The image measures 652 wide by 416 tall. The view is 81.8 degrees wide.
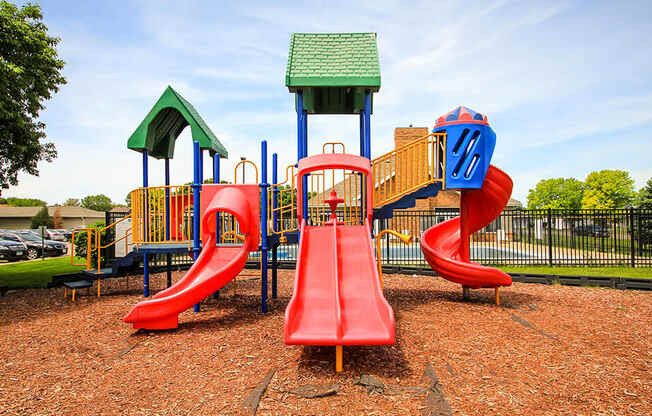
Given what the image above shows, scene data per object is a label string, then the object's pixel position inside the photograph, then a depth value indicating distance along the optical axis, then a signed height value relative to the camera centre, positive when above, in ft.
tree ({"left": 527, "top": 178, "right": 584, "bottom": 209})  290.97 +19.30
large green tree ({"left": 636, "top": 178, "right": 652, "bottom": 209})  77.41 +4.51
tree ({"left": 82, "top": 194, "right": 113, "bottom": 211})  379.88 +23.38
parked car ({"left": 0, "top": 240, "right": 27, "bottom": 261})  70.08 -4.56
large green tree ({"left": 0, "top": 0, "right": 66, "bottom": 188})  31.50 +12.49
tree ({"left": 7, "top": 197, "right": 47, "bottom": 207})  337.52 +21.91
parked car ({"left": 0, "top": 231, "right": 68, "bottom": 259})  75.66 -4.13
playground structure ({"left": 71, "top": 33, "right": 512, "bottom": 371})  20.38 +1.53
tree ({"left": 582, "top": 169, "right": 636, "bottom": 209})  193.26 +12.41
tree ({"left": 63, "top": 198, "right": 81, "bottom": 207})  386.93 +24.15
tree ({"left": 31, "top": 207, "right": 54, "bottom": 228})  180.96 +3.33
